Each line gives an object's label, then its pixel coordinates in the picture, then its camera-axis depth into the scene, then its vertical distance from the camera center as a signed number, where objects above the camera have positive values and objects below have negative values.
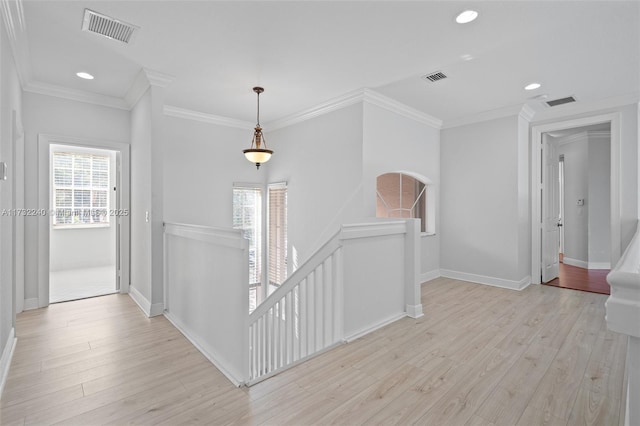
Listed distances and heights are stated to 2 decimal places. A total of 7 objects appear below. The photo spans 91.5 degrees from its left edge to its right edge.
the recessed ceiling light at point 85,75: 3.71 +1.66
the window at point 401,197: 4.88 +0.27
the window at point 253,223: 6.02 -0.20
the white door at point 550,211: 5.23 +0.03
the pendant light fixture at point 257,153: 4.09 +0.79
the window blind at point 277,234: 5.82 -0.41
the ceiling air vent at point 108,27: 2.65 +1.67
